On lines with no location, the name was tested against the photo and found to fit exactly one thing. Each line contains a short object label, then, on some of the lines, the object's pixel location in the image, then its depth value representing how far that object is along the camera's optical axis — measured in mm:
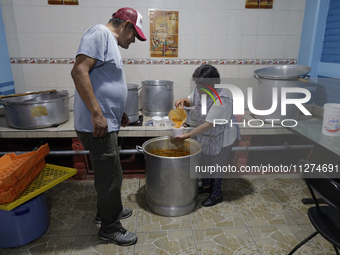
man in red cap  1507
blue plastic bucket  1857
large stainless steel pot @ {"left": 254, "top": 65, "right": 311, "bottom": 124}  2639
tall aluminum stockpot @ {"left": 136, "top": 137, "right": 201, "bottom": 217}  2191
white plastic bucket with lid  1937
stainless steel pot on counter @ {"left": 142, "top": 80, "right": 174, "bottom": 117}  3076
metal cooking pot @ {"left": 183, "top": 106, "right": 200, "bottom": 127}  2959
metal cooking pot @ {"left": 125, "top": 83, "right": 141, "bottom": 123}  2844
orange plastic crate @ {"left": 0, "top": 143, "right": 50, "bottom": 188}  1723
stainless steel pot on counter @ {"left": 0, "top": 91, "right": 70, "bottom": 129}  2598
